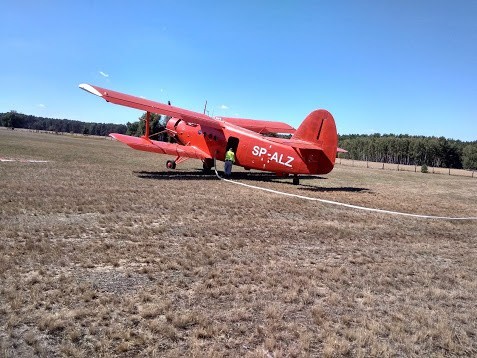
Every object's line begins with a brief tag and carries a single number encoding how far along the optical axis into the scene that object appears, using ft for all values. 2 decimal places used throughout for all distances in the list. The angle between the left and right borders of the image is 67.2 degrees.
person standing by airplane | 56.59
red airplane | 49.47
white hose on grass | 36.65
